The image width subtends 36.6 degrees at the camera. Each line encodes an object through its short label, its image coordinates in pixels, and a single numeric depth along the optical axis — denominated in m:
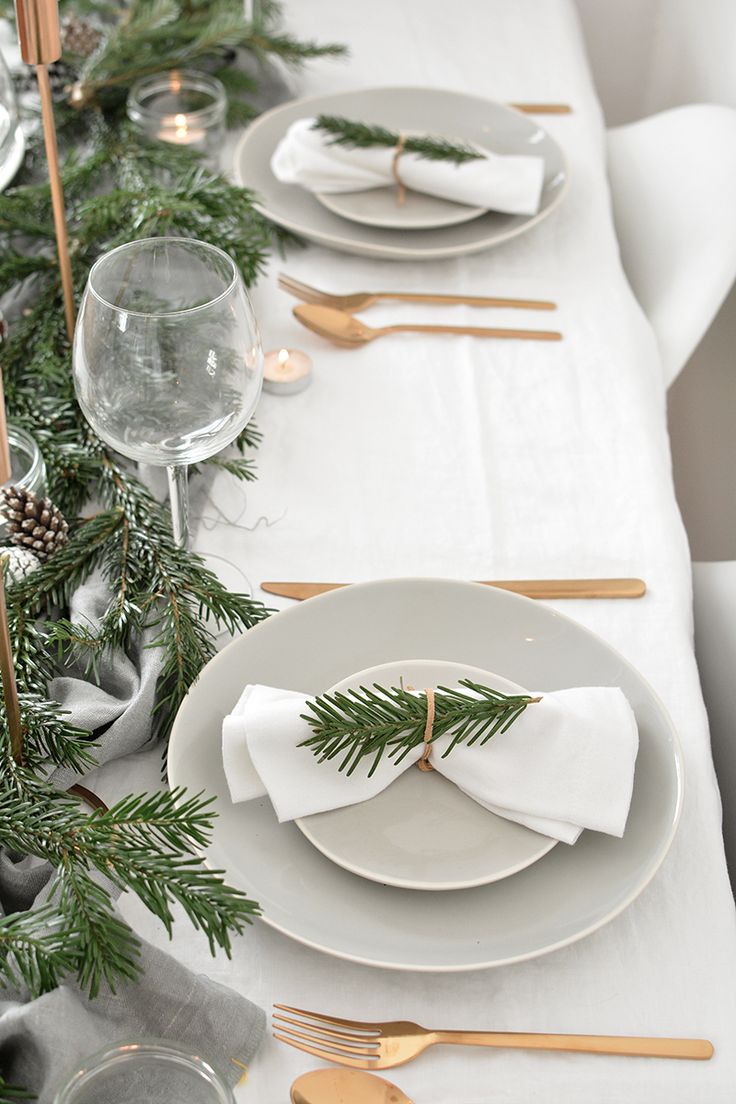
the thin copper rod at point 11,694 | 0.56
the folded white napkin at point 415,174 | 1.14
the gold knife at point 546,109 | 1.41
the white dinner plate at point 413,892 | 0.58
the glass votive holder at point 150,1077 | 0.48
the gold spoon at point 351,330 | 1.05
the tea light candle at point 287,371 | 0.99
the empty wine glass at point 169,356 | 0.65
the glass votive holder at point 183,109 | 1.24
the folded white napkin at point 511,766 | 0.62
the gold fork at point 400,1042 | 0.56
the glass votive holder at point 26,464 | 0.81
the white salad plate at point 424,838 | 0.61
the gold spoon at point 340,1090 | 0.54
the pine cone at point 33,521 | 0.76
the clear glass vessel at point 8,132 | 1.00
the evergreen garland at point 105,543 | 0.53
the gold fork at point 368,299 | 1.08
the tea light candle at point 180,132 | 1.24
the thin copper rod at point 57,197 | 0.80
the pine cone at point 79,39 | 1.36
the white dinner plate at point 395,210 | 1.15
